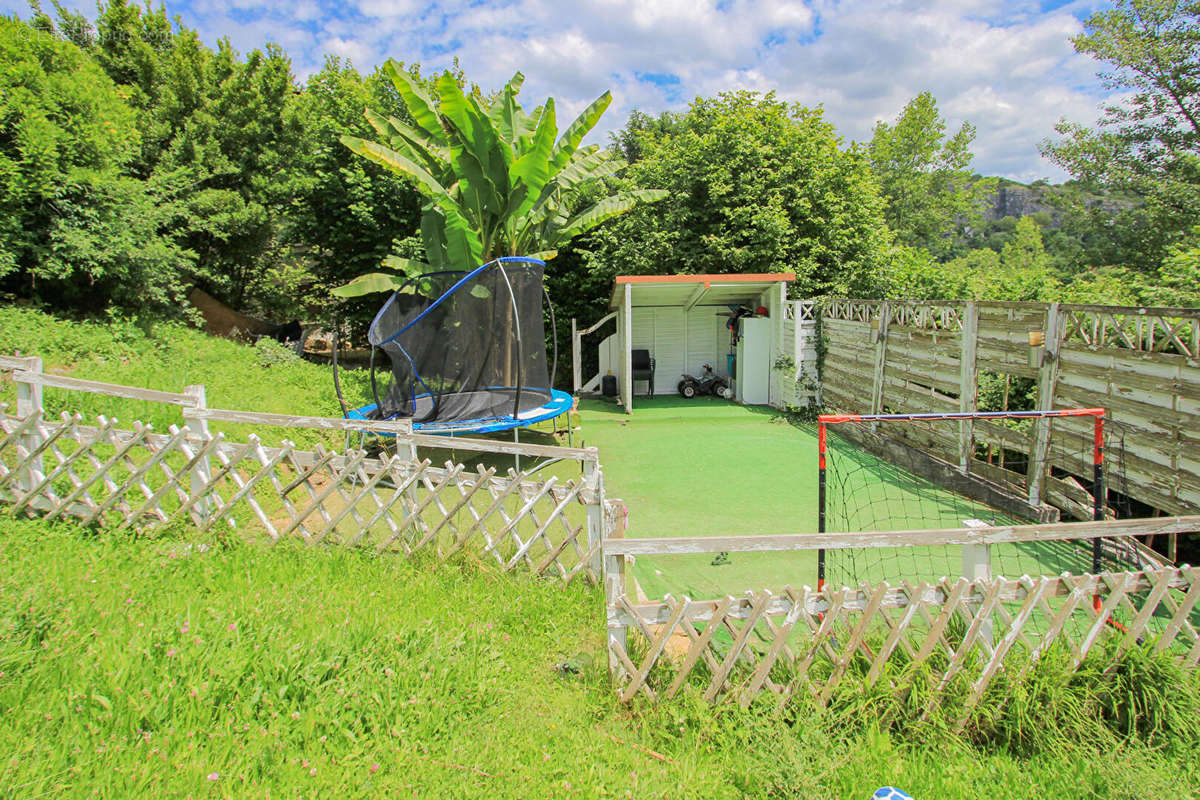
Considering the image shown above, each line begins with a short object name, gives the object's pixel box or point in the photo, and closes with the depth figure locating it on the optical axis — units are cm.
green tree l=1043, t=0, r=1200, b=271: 1641
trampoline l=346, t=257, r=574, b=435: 737
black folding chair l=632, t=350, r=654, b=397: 1364
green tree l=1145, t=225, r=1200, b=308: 698
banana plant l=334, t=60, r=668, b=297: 879
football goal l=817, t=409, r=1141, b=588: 464
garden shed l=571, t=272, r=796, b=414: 1181
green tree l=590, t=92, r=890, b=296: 1423
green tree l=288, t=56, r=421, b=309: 1581
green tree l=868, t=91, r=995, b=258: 3147
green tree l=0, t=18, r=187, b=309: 945
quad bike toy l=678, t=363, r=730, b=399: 1368
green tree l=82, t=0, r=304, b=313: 1583
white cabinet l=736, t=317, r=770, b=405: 1232
